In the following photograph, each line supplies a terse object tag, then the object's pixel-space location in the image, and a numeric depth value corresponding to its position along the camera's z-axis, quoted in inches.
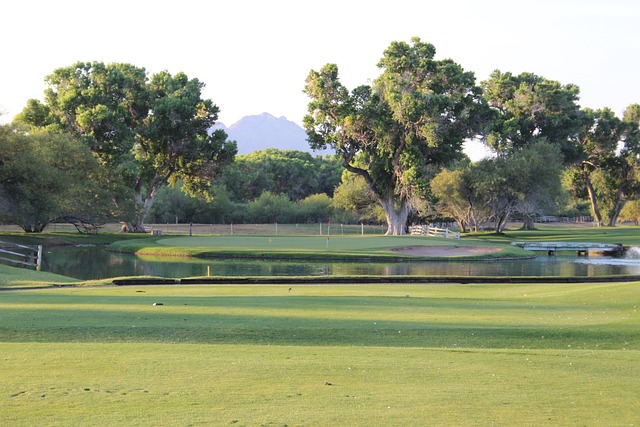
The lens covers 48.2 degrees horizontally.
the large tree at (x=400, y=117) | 2716.5
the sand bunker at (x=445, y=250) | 1977.1
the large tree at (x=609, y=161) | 3946.9
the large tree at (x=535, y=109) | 3388.3
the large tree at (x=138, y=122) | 2738.7
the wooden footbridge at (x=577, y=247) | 2162.4
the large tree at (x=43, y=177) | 2081.7
